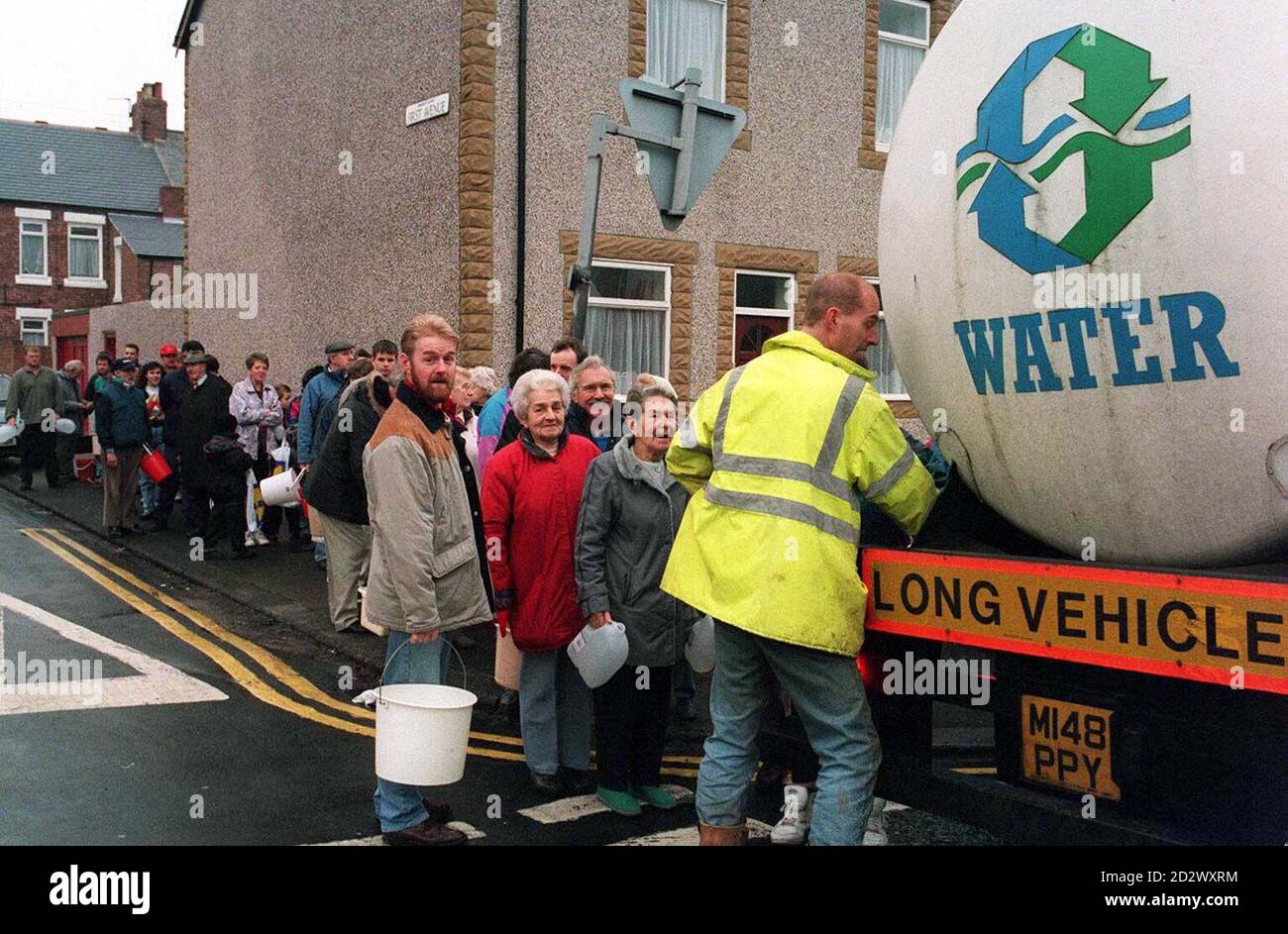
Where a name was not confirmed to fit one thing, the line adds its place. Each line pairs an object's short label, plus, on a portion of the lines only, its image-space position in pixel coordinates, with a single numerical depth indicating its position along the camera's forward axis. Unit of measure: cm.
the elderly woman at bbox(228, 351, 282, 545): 1277
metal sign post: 741
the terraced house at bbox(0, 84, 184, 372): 3909
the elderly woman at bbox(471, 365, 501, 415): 865
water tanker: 296
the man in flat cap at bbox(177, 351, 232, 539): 1195
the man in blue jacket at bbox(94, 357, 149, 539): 1327
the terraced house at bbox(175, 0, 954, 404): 1272
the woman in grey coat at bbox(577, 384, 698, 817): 539
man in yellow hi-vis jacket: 377
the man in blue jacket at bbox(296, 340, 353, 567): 1025
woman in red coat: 552
